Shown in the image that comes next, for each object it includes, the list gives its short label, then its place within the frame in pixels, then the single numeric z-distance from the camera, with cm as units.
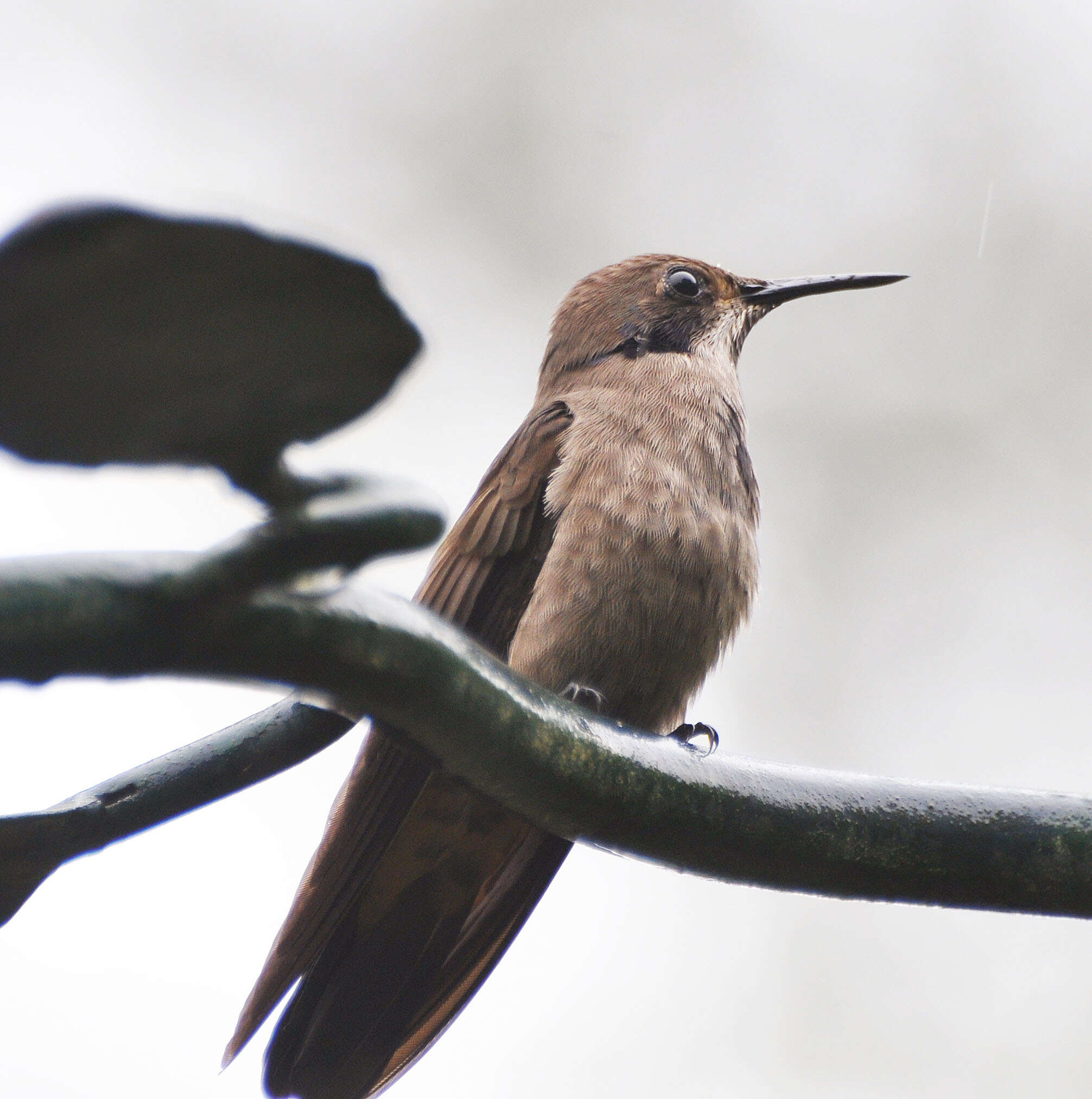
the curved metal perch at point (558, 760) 127
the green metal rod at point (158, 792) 196
